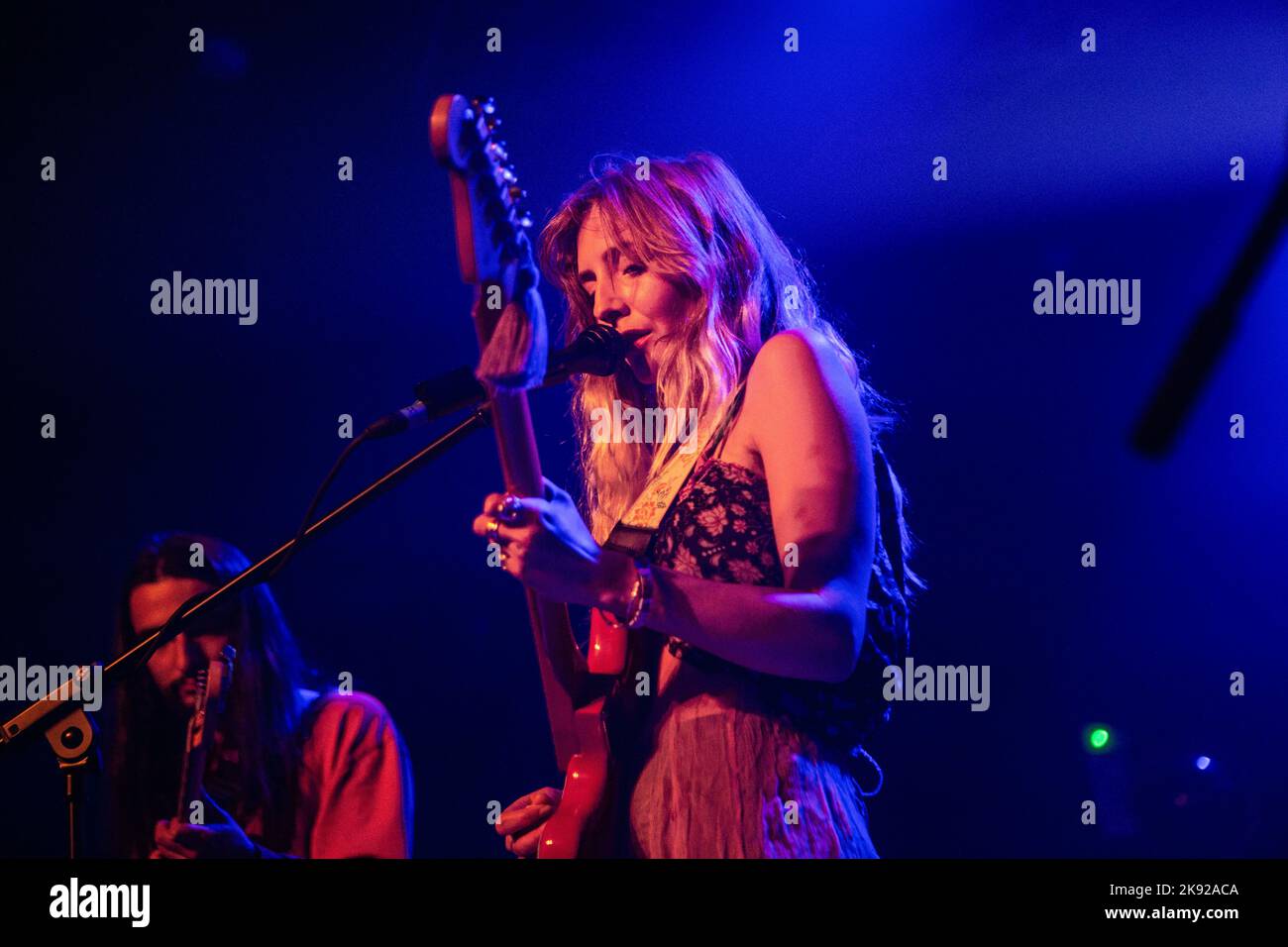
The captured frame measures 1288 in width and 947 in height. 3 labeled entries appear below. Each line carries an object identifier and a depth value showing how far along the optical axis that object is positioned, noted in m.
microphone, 1.49
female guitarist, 1.35
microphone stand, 1.63
